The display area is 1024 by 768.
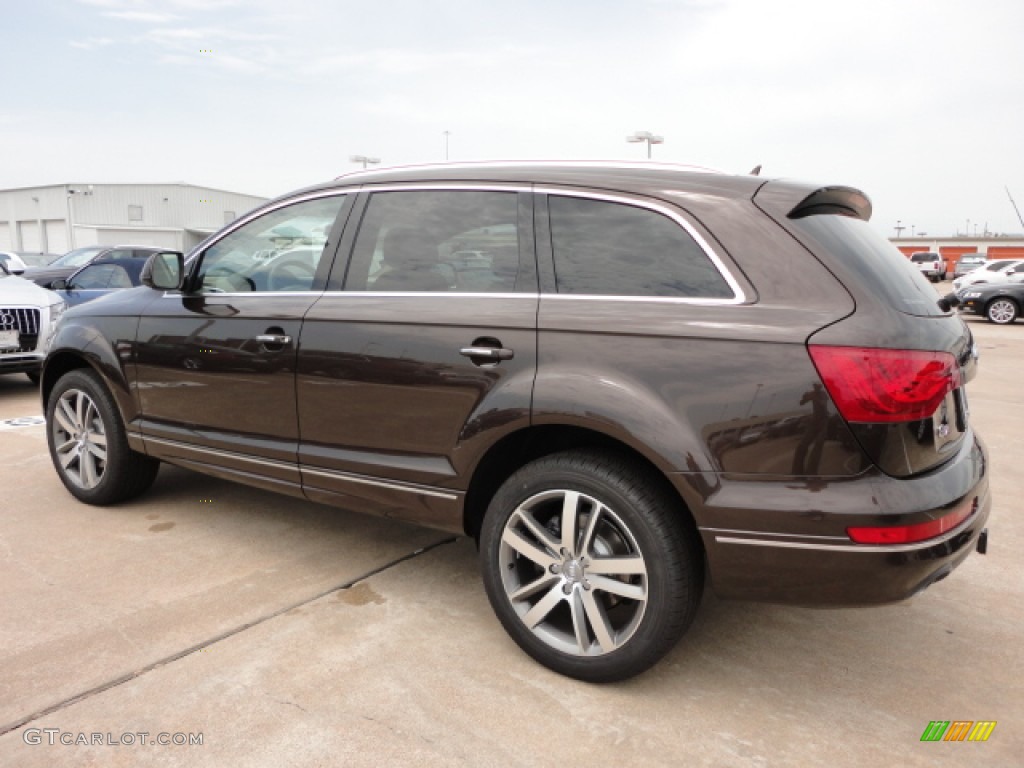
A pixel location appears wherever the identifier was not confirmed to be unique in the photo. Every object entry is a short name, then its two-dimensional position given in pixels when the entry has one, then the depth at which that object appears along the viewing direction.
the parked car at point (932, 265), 35.84
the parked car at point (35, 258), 21.91
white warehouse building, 49.47
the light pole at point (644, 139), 24.86
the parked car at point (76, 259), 12.02
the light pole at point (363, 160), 25.76
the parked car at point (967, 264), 38.69
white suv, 7.05
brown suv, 2.18
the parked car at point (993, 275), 18.71
